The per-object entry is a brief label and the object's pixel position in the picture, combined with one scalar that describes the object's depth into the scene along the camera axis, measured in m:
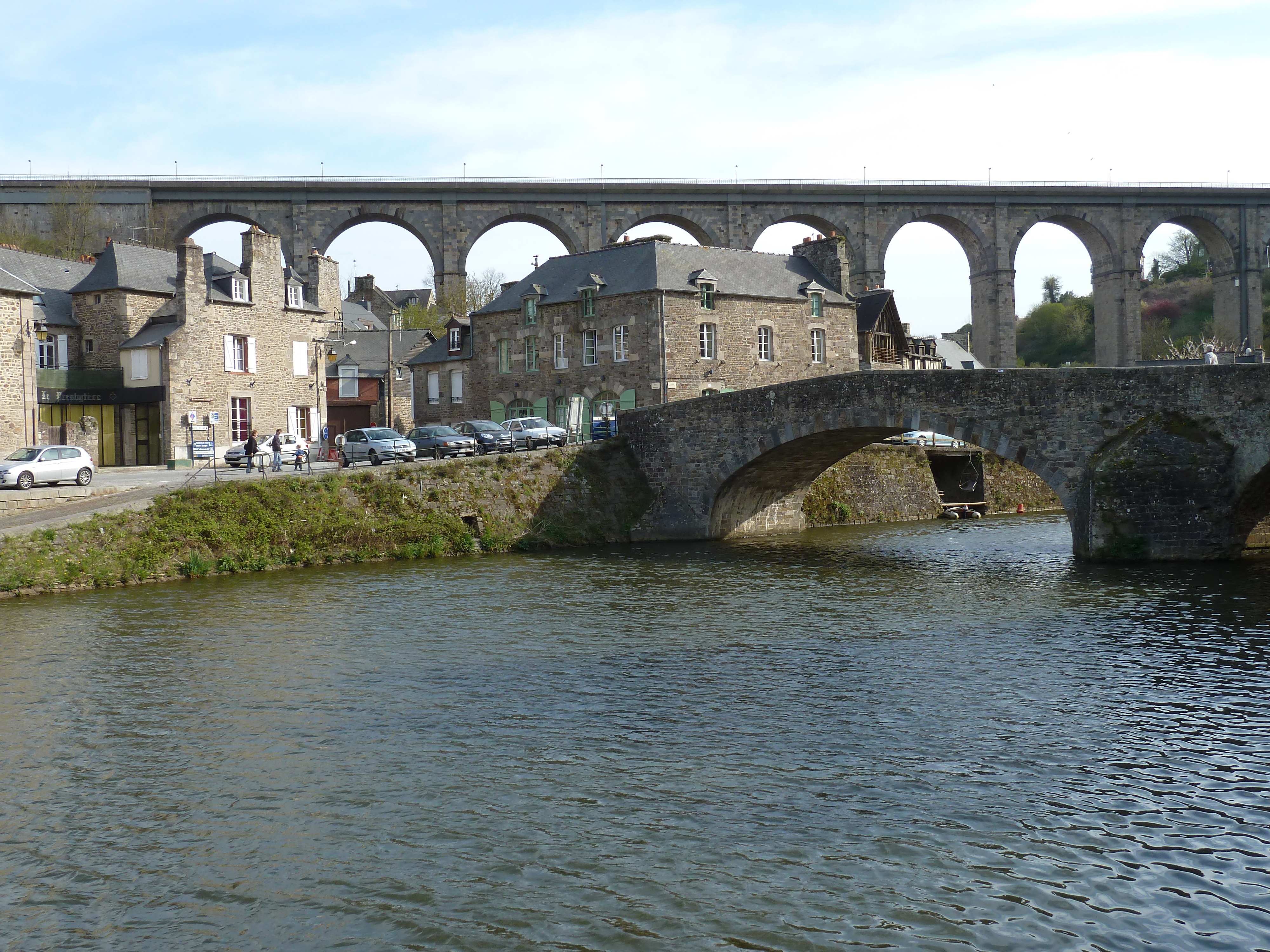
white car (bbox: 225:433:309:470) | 33.22
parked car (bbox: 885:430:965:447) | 38.22
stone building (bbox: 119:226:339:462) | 37.50
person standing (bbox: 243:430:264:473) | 30.62
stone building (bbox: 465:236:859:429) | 38.03
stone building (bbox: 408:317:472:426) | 44.16
